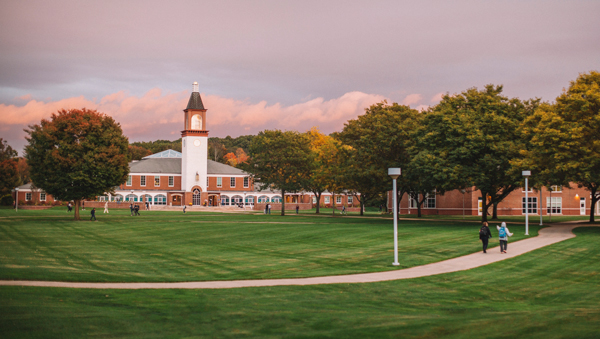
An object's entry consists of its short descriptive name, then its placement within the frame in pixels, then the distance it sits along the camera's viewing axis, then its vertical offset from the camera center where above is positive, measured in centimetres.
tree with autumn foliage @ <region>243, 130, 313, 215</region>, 6781 +442
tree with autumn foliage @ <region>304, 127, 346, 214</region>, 6512 +324
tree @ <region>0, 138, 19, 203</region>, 9600 +258
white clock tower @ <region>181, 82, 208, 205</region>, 10338 +785
